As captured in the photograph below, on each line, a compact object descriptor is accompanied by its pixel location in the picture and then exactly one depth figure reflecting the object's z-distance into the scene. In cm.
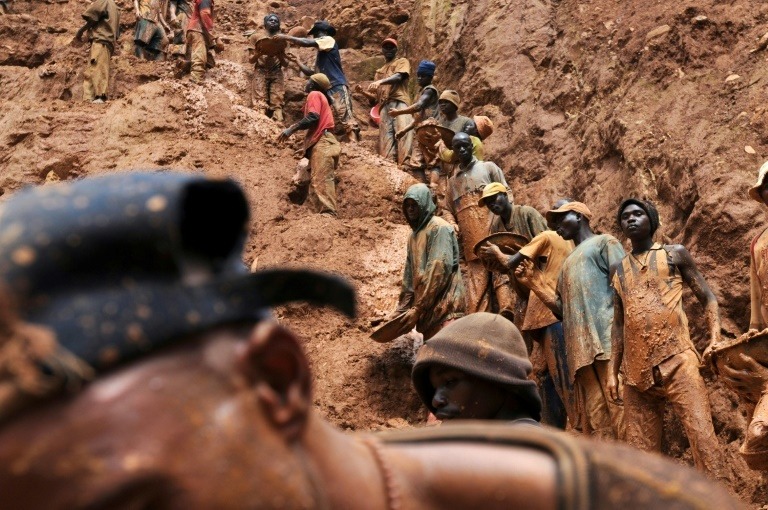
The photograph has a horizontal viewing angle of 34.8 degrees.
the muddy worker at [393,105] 1691
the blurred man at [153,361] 115
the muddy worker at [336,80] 1745
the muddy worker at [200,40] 1762
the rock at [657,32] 1462
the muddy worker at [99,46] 1741
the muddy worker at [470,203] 1175
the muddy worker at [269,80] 1767
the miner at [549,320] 986
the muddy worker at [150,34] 1947
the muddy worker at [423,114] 1609
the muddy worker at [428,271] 1094
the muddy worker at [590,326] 900
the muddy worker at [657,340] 812
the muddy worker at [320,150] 1457
